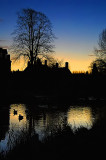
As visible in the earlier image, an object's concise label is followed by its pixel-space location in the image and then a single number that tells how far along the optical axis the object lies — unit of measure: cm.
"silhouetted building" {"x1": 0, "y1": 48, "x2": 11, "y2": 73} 5111
